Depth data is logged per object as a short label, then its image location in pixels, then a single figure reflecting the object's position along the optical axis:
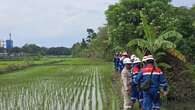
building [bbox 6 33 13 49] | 78.08
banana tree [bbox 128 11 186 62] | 12.29
